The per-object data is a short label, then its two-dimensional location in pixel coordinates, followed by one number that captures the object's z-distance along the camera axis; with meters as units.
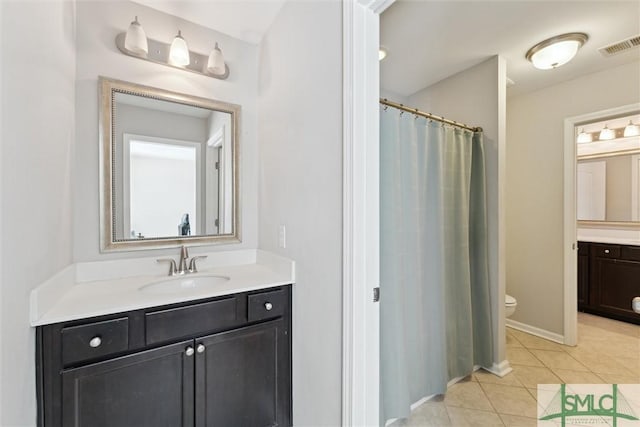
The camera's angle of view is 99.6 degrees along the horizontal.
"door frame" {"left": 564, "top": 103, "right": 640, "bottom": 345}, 2.46
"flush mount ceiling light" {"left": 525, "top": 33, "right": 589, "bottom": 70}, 1.93
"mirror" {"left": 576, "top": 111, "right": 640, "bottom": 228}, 3.24
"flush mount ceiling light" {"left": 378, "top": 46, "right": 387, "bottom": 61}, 2.05
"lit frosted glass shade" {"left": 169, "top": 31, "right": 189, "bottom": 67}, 1.56
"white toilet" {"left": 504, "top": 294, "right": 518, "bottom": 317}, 2.47
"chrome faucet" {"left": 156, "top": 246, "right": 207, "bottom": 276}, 1.58
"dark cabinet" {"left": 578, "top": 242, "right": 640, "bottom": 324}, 2.83
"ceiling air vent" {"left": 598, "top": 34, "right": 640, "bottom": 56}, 1.94
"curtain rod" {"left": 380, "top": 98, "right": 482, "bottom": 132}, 1.55
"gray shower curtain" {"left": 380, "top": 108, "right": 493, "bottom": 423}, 1.53
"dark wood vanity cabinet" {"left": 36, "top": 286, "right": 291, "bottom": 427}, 1.00
